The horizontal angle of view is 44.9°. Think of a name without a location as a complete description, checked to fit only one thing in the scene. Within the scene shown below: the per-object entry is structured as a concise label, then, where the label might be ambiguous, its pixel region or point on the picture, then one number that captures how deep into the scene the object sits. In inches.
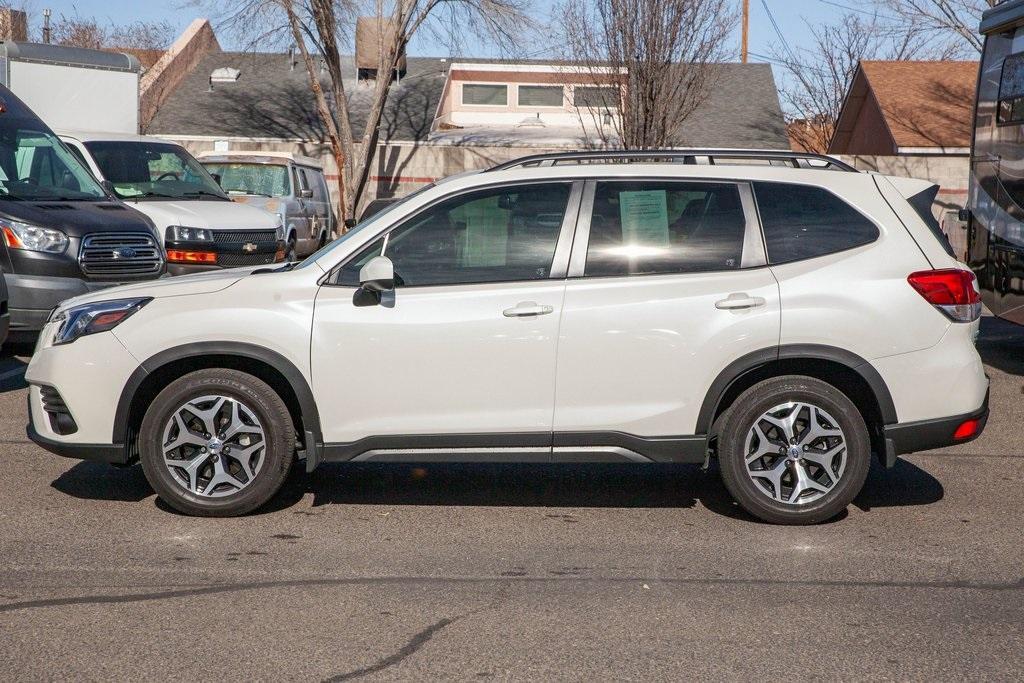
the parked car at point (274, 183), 751.7
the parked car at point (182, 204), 574.2
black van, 425.1
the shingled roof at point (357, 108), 1466.5
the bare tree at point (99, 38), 1940.2
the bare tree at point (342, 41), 1114.7
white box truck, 655.1
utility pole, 1739.7
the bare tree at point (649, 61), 983.0
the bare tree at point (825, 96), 1697.8
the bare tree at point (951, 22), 1157.7
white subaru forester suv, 236.8
